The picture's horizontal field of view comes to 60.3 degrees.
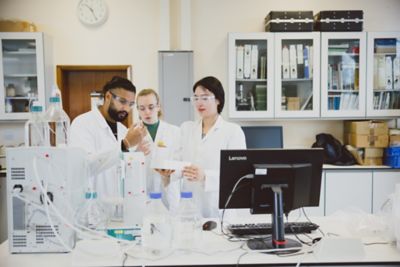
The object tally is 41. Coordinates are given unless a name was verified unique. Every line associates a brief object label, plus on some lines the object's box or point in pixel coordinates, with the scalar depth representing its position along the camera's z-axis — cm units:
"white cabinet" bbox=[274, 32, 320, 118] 349
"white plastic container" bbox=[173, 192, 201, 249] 146
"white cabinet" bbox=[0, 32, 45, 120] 349
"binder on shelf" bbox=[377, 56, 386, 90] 356
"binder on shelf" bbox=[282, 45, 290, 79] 353
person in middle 220
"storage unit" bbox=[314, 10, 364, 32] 348
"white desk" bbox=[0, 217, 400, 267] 132
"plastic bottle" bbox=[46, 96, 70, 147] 164
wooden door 386
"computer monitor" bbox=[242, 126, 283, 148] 366
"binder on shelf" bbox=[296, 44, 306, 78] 352
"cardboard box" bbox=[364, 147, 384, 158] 349
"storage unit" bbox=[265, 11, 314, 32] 346
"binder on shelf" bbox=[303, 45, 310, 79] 354
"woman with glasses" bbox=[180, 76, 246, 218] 215
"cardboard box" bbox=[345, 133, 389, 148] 347
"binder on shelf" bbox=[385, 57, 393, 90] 357
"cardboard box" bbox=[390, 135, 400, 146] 343
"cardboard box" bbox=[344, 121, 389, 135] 349
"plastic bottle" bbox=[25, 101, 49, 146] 156
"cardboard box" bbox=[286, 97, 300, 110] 358
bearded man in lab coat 207
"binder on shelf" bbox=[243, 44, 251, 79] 353
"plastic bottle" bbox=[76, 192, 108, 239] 151
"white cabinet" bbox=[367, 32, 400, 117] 354
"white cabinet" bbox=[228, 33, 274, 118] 350
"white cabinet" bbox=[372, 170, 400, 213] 340
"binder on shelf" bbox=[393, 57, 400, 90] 357
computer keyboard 162
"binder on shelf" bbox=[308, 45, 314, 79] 351
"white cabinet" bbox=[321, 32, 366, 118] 351
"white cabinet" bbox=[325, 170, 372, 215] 338
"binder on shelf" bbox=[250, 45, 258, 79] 353
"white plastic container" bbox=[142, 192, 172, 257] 138
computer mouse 171
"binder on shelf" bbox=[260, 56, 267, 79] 355
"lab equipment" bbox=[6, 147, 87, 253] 142
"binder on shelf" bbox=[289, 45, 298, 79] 351
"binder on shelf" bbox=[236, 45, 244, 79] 353
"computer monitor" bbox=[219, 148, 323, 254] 147
